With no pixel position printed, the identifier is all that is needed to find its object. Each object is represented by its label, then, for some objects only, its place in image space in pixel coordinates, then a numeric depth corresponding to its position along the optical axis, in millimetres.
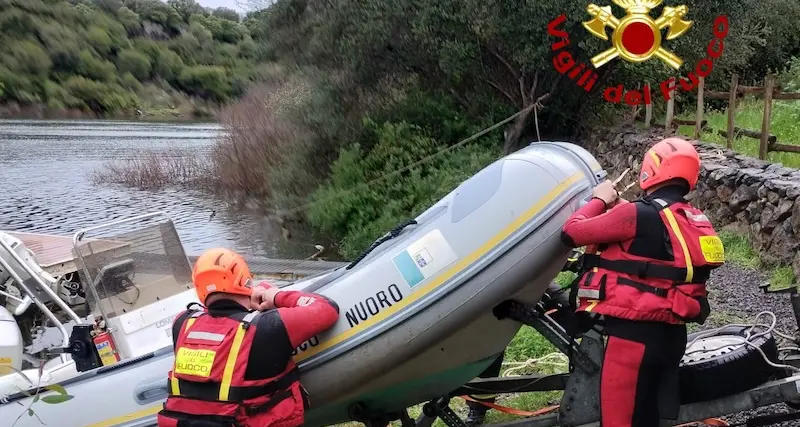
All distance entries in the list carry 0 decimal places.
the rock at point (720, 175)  7453
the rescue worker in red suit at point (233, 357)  2914
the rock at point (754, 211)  6679
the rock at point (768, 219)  6383
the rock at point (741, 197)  6895
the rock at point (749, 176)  6939
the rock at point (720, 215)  7391
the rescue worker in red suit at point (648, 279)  2785
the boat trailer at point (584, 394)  2977
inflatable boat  3146
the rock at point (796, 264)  5710
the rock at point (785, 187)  6082
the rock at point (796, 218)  5867
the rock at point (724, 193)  7391
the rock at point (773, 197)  6364
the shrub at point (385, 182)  13492
